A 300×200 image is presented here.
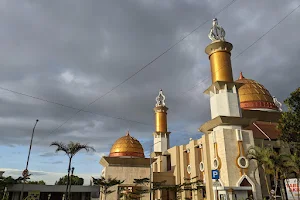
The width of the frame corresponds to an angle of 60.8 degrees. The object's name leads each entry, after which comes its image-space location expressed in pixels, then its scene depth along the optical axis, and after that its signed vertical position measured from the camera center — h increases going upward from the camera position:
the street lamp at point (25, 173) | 19.75 +1.31
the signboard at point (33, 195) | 21.40 -0.32
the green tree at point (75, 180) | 63.84 +2.70
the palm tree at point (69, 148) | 19.94 +3.17
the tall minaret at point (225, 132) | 21.31 +5.19
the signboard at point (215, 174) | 15.25 +1.02
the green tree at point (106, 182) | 29.54 +1.04
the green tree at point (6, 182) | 32.17 +1.13
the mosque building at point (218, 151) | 21.80 +4.36
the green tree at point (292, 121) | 20.30 +5.42
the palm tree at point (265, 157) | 18.22 +2.44
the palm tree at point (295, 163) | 17.64 +1.94
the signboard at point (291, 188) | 18.08 +0.32
